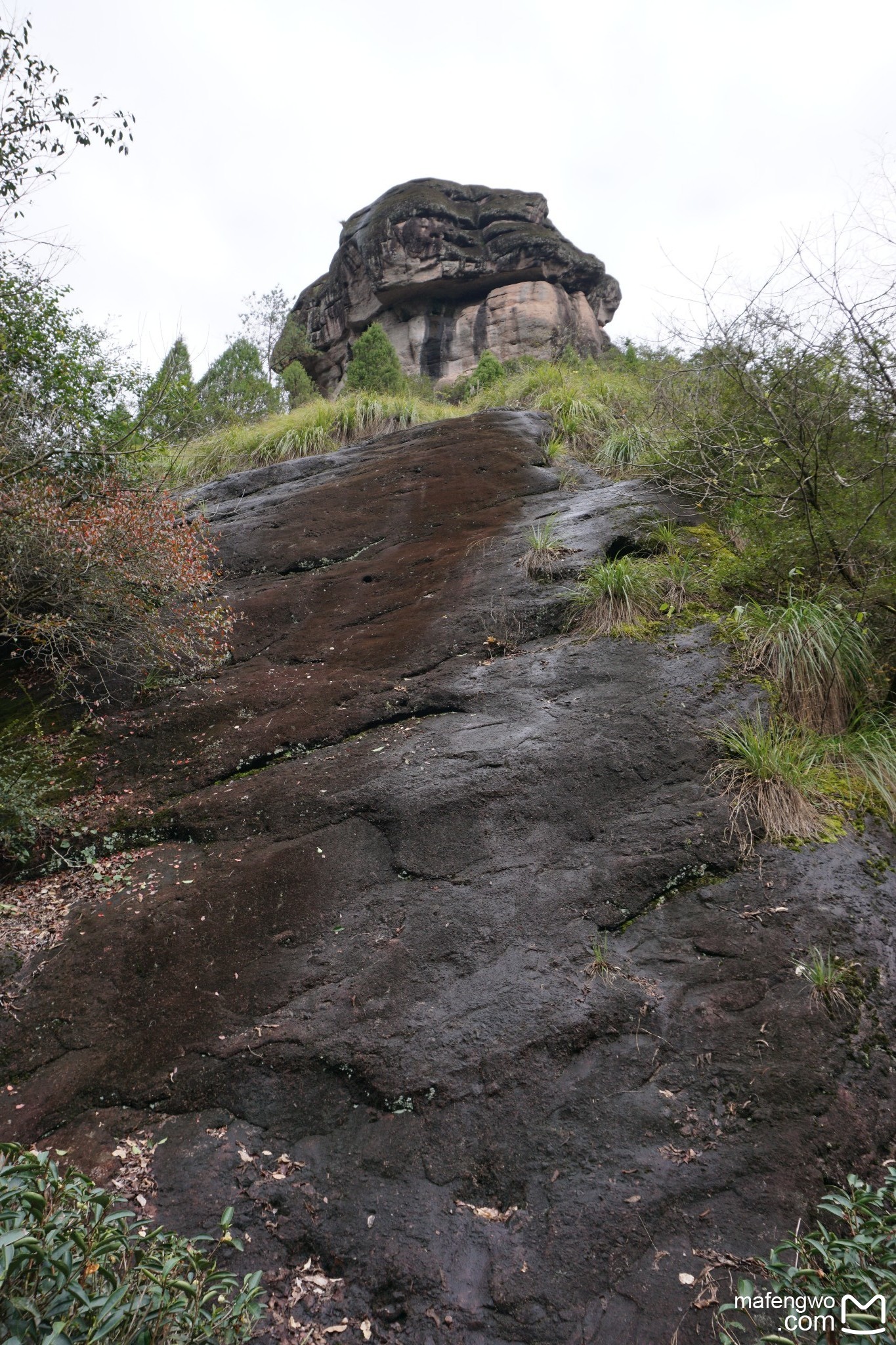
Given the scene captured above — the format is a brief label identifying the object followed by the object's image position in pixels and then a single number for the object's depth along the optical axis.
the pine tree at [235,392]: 12.43
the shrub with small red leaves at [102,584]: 5.40
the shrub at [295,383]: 15.10
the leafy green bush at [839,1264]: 1.91
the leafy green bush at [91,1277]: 1.58
